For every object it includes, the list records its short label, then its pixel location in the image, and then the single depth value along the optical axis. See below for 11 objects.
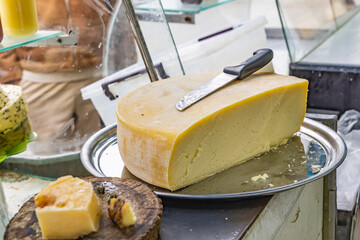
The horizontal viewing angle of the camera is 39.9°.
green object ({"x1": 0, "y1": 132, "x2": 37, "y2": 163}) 1.04
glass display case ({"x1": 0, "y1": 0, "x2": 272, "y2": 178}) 1.49
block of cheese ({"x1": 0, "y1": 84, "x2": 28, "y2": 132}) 1.06
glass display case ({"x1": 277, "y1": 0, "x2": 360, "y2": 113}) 2.28
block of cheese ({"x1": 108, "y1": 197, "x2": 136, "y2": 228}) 0.73
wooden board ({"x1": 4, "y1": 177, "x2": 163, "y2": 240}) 0.72
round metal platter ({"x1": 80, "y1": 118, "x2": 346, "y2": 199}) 0.96
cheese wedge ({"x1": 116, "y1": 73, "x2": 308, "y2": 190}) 0.96
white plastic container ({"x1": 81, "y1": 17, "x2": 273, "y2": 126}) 1.48
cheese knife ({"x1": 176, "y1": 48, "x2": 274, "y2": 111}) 1.06
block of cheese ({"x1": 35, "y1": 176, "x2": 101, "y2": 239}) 0.69
